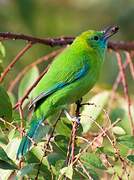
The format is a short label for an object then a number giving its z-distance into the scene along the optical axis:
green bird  6.57
